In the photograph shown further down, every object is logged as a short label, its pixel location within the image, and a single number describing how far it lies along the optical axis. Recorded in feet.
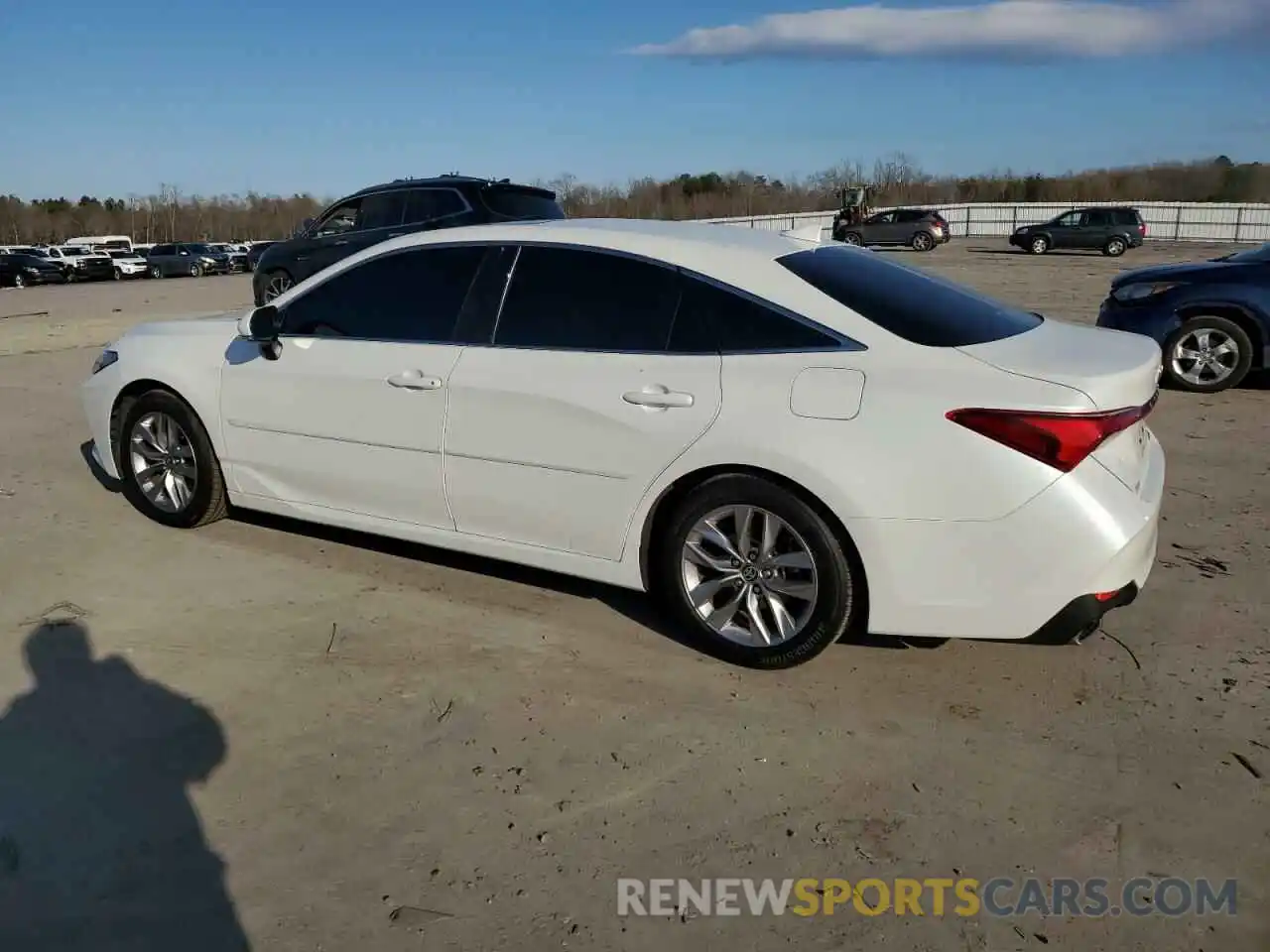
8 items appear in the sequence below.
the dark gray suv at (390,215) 40.60
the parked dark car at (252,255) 134.60
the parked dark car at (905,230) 124.36
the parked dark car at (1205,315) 27.84
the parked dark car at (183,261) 130.93
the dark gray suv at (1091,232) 110.11
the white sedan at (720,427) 10.70
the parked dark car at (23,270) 116.37
